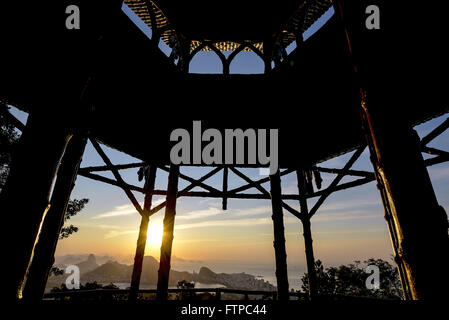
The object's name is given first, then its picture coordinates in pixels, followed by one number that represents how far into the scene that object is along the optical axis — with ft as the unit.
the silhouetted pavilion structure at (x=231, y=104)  4.74
